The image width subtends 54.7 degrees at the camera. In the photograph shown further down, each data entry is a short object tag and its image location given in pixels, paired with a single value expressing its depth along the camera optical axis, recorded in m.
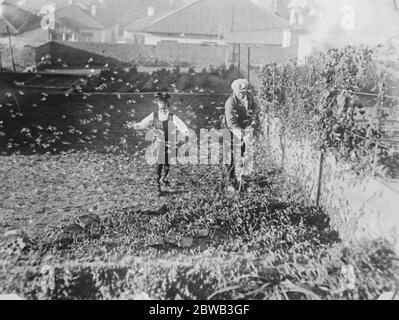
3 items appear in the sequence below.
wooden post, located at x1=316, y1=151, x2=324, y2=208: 6.09
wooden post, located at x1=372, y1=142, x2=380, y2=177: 4.74
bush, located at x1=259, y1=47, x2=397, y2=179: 4.96
